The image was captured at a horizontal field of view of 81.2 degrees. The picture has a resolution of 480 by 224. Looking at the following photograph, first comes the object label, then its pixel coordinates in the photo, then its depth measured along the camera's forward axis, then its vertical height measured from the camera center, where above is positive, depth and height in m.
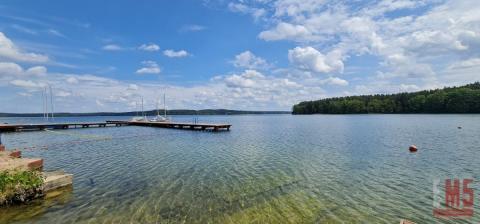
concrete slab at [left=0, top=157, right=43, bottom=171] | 14.97 -2.79
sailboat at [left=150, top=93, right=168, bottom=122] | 92.57 -2.34
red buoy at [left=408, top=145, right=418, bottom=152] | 25.67 -3.87
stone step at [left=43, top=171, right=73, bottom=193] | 13.28 -3.28
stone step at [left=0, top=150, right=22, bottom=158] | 19.89 -2.84
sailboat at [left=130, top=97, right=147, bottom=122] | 97.63 -2.27
